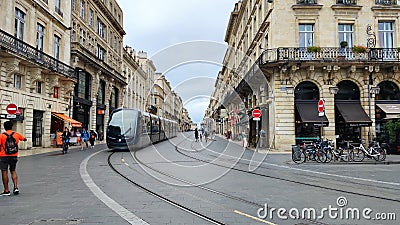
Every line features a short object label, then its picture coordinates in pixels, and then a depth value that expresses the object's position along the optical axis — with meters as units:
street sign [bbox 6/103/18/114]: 18.38
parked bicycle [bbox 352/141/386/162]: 16.59
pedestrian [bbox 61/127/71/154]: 21.86
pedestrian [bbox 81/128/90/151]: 27.38
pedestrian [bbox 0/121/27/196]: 7.71
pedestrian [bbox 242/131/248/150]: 23.41
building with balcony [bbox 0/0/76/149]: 22.83
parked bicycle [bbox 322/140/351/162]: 16.95
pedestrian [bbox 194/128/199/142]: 34.47
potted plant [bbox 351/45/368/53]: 23.48
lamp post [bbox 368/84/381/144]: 23.78
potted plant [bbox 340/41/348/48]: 24.12
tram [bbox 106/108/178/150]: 21.48
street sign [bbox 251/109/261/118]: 20.81
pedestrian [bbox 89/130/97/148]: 28.31
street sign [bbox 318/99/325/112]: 17.73
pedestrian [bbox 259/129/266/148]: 25.09
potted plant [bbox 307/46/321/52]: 23.39
